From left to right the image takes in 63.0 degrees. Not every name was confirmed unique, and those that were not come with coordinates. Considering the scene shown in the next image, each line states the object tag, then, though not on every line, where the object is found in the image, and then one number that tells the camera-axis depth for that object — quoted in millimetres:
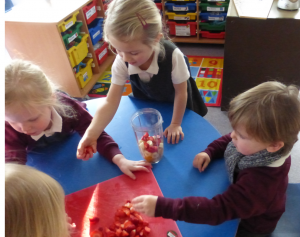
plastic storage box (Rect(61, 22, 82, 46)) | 1994
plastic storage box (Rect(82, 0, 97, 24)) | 2207
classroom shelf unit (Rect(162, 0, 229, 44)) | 2498
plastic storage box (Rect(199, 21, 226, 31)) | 2557
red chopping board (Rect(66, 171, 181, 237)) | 662
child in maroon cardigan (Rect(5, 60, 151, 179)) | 774
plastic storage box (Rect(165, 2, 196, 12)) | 2521
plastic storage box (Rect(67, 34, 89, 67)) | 2045
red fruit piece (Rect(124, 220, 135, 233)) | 643
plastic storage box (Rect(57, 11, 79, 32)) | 1872
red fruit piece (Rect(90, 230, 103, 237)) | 651
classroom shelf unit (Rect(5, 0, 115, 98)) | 1849
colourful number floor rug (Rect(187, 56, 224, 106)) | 2072
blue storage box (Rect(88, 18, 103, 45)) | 2338
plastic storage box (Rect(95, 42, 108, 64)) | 2500
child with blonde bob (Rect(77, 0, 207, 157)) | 828
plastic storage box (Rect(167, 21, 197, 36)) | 2660
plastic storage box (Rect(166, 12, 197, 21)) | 2578
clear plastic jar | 811
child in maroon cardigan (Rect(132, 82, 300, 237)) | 603
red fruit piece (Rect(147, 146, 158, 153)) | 806
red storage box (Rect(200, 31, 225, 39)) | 2621
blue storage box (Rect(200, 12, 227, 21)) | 2488
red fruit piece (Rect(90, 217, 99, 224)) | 687
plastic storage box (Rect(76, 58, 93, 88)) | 2235
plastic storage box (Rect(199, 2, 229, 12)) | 2426
